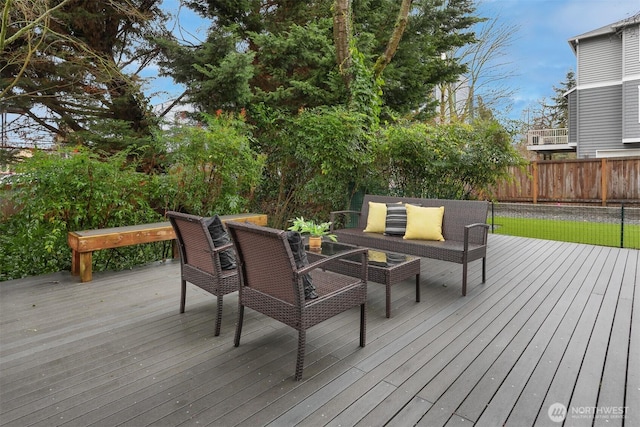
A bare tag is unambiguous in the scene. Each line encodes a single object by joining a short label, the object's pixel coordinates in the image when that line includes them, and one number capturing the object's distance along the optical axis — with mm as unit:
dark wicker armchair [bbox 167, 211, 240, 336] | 2703
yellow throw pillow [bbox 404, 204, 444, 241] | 4258
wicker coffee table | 3088
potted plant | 3571
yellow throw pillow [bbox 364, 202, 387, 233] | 4762
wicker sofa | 3760
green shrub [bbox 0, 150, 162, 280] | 3956
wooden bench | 3916
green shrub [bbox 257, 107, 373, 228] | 6094
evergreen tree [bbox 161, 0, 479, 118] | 6434
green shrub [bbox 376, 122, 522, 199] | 5855
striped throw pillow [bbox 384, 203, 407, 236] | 4512
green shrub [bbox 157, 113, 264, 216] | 5176
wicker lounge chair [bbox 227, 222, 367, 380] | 2105
